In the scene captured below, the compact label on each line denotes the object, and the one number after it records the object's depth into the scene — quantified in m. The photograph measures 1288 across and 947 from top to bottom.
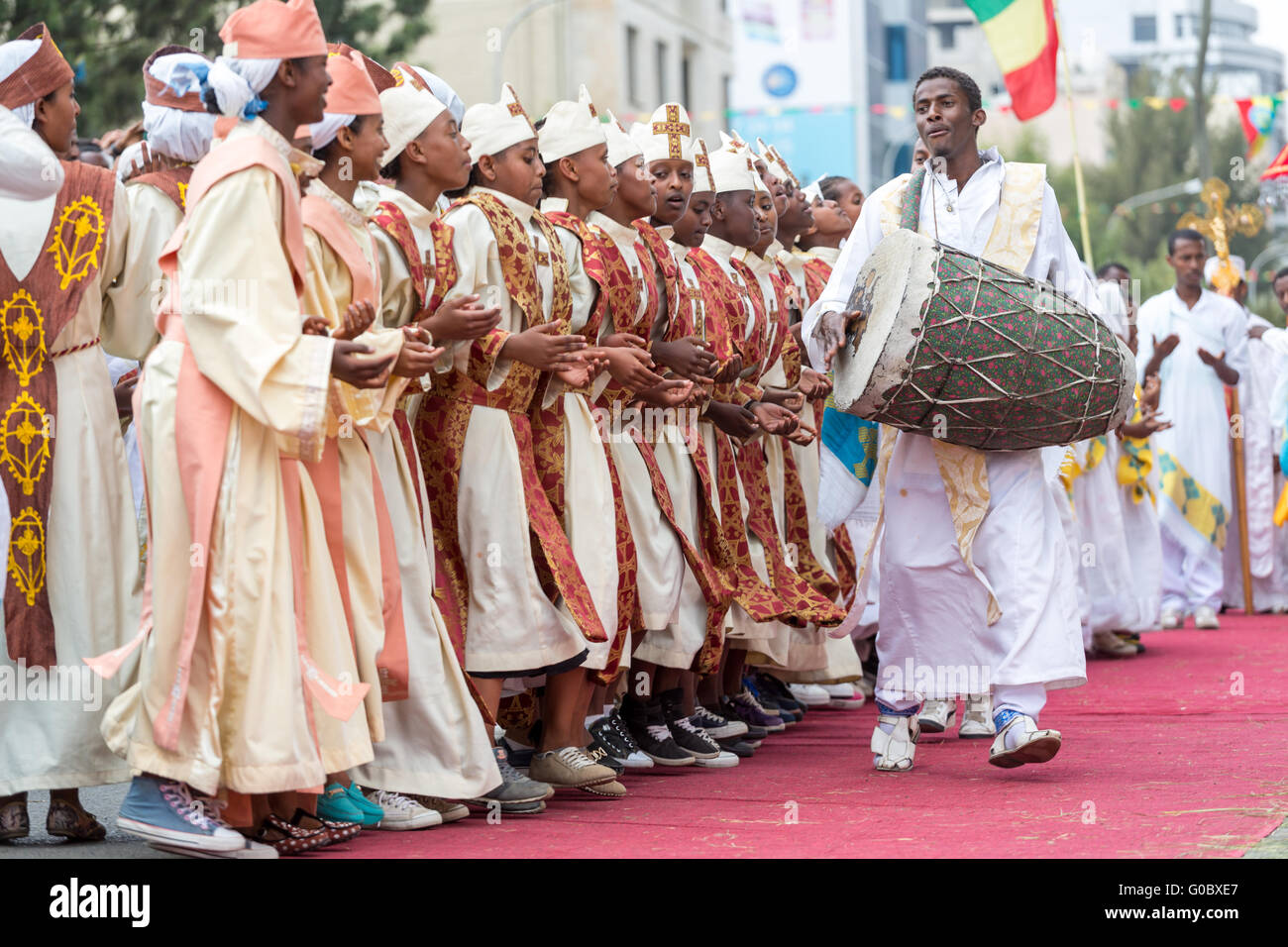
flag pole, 10.61
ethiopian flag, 12.27
